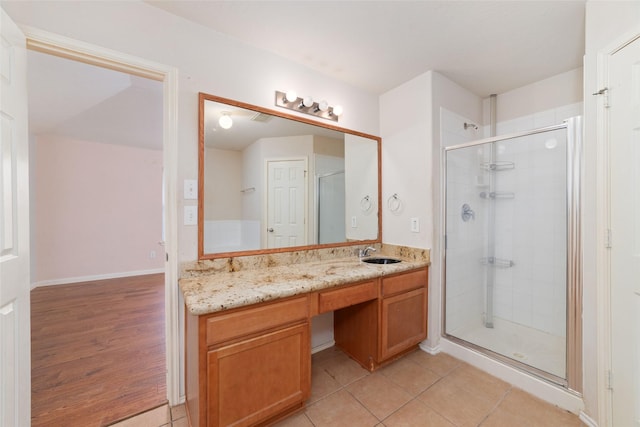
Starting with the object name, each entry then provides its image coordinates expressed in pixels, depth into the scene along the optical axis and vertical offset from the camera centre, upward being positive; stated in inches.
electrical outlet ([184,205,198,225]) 62.9 -0.7
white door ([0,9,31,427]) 39.8 -3.8
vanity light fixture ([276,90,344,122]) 77.9 +35.9
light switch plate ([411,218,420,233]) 89.3 -4.8
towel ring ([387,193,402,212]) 96.0 +3.5
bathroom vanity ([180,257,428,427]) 46.4 -26.4
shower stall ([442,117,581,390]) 83.5 -14.5
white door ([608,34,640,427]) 46.9 -3.7
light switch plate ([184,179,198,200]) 62.8 +6.0
